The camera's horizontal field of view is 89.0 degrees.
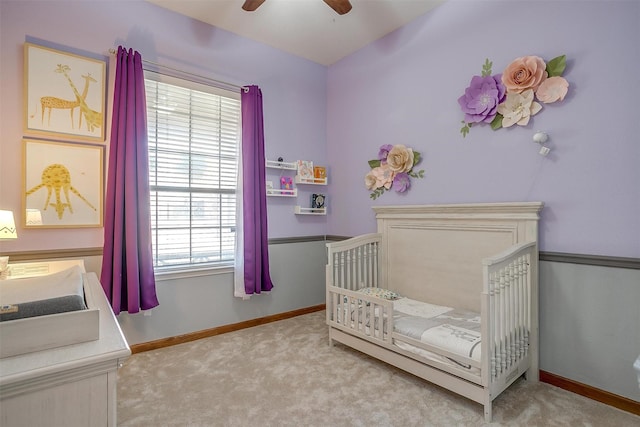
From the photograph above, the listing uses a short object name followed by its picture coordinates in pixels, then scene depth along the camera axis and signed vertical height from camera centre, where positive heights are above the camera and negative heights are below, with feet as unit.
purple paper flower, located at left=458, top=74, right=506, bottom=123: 7.13 +2.62
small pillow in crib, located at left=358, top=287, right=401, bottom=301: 8.28 -2.02
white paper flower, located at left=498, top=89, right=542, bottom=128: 6.62 +2.20
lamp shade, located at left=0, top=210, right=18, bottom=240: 5.62 -0.15
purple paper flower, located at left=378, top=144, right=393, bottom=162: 9.51 +1.87
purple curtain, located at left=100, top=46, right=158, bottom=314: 7.24 +0.41
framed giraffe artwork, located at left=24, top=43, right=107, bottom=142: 6.70 +2.66
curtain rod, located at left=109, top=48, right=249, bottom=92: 7.90 +3.74
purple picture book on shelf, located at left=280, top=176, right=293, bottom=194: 10.49 +1.01
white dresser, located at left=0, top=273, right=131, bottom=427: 2.13 -1.17
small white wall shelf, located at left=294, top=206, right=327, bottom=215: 10.80 +0.14
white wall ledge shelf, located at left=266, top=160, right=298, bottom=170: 10.12 +1.61
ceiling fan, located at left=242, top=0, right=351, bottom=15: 6.44 +4.24
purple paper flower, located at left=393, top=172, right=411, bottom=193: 9.07 +0.91
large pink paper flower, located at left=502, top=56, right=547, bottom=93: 6.44 +2.84
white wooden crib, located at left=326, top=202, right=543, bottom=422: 5.49 -1.62
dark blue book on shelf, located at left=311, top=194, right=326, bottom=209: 11.23 +0.49
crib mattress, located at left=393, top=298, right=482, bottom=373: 5.60 -2.22
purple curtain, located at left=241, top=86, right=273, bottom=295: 9.25 +0.54
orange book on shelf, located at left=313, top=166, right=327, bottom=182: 11.12 +1.44
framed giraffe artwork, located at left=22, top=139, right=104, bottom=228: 6.65 +0.71
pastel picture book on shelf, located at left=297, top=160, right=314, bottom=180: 10.72 +1.53
